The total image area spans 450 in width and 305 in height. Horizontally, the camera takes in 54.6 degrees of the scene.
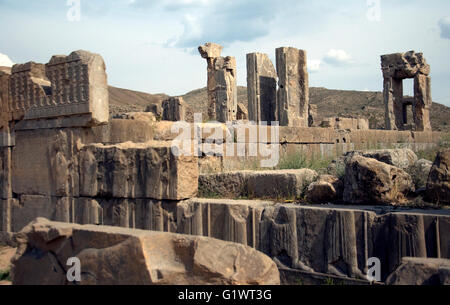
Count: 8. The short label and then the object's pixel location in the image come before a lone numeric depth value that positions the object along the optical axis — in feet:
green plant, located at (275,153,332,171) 24.12
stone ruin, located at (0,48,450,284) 13.46
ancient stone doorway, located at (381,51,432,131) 58.54
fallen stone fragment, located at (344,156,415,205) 15.76
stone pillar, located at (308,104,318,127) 72.28
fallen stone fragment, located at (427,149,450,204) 15.01
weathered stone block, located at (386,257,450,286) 10.72
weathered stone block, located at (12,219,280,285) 11.10
